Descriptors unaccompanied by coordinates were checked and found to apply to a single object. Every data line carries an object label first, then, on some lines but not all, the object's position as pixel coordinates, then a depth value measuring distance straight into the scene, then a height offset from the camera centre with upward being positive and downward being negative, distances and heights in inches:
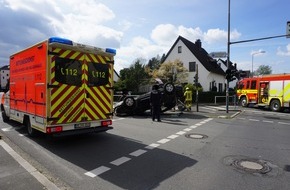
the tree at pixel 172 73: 1557.0 +100.8
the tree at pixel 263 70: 4360.2 +349.0
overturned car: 643.5 -31.6
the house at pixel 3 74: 4202.8 +233.0
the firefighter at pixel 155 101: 541.3 -24.2
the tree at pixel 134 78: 1673.2 +74.1
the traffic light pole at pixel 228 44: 784.9 +135.7
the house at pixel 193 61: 1658.5 +183.5
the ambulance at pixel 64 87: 293.3 +2.1
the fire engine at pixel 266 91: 901.8 -1.9
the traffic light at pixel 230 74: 744.3 +45.7
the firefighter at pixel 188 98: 786.2 -24.6
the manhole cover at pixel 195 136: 373.3 -66.7
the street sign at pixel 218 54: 968.9 +134.4
